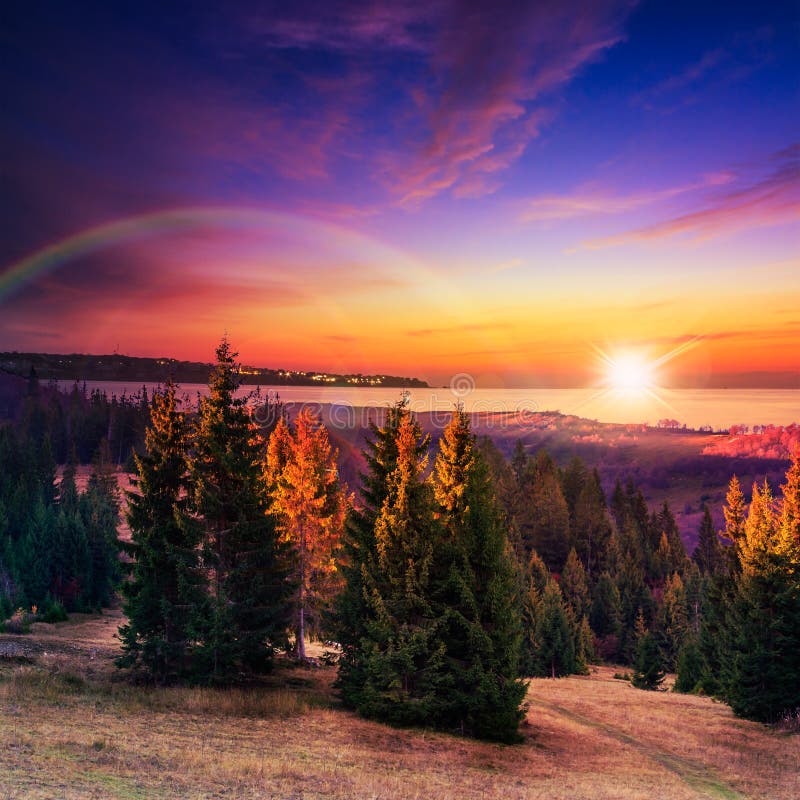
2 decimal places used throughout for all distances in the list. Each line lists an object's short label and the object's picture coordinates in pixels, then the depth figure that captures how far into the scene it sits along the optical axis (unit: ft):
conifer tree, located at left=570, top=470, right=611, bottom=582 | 364.17
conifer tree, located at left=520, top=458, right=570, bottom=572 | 338.34
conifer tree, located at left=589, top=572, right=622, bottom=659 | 298.35
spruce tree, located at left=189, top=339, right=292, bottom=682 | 86.48
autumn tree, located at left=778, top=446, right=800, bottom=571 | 135.94
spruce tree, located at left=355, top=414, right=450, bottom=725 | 79.56
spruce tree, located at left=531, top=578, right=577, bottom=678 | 221.87
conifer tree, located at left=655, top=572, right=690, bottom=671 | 274.98
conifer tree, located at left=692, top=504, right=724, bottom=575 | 382.44
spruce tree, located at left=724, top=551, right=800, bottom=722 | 114.42
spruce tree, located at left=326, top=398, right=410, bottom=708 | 86.58
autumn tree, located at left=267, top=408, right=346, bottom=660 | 115.14
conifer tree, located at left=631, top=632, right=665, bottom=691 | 197.67
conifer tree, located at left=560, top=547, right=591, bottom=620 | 298.56
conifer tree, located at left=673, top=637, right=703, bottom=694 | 189.44
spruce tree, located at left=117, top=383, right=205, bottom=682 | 86.33
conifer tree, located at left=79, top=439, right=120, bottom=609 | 243.19
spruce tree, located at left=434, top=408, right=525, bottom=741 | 80.48
